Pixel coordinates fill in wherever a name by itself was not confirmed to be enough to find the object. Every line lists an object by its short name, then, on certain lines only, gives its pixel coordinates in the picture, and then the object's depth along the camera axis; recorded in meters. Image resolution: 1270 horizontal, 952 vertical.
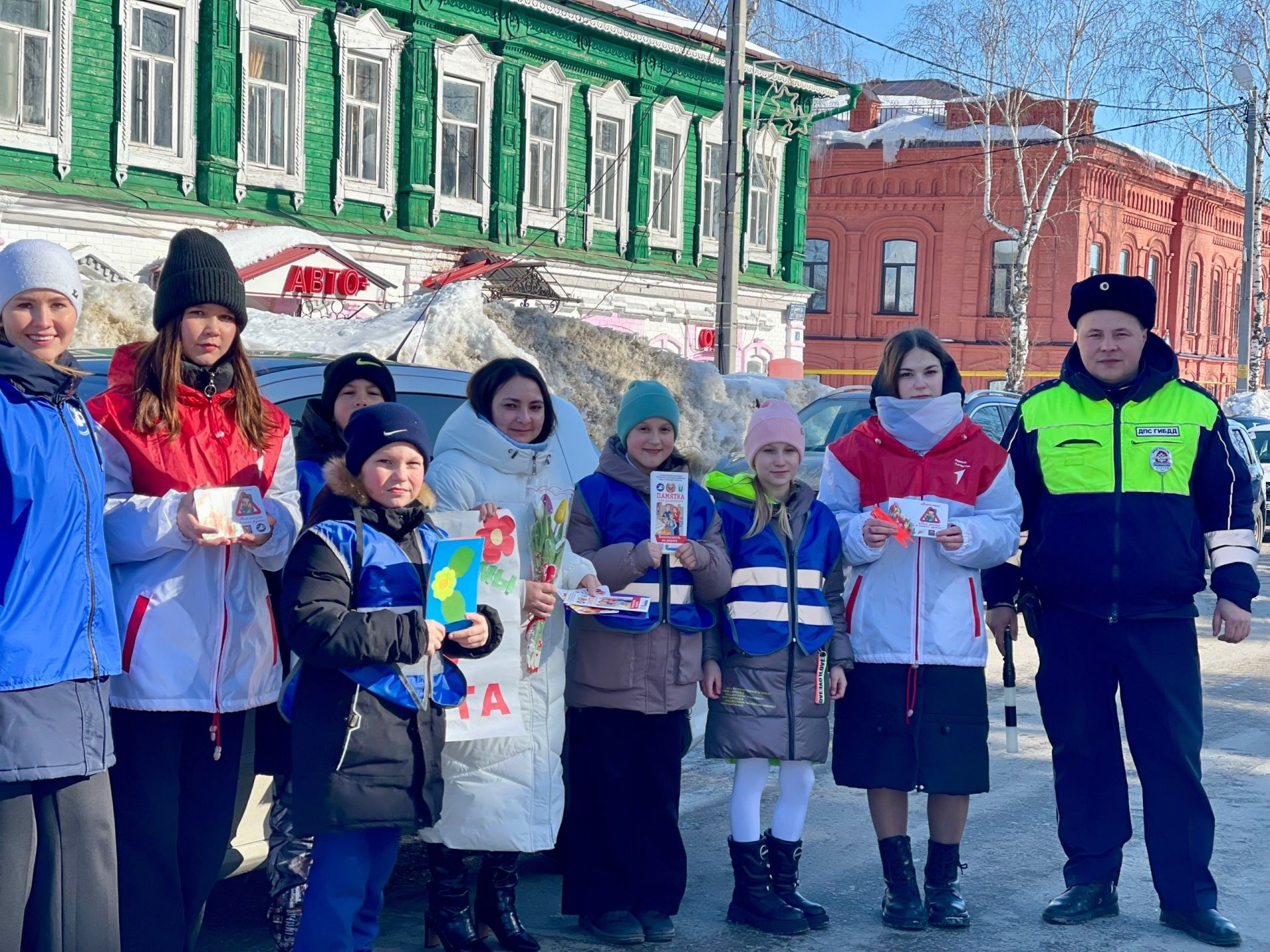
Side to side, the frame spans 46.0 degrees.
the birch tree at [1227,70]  37.84
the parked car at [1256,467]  16.30
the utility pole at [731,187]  17.59
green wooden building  19.06
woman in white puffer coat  4.63
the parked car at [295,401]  4.44
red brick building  41.88
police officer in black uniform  5.24
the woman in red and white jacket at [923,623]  5.19
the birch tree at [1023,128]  37.72
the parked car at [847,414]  14.32
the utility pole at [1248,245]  33.53
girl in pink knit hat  5.13
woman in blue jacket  3.52
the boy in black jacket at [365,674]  3.98
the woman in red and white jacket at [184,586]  3.95
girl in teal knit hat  4.99
